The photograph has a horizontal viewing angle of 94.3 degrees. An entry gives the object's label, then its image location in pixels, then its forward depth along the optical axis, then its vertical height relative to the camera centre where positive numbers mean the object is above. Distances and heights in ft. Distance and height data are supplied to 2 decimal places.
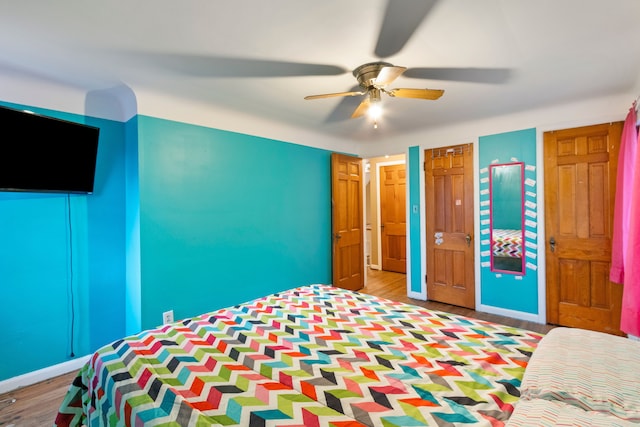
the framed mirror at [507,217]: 11.10 -0.35
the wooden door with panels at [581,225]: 9.50 -0.62
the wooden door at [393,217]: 19.21 -0.49
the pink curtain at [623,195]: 8.27 +0.30
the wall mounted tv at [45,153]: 6.57 +1.51
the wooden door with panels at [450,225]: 12.21 -0.69
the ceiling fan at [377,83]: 6.42 +2.89
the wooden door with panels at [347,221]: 13.67 -0.53
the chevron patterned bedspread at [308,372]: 3.19 -2.13
